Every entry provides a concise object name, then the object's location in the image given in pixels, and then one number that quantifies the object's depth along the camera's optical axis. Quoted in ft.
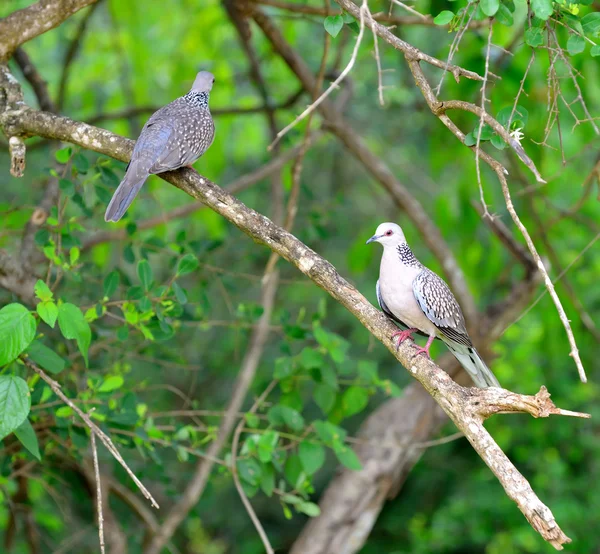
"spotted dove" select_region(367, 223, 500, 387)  23.43
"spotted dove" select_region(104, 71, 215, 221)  20.84
